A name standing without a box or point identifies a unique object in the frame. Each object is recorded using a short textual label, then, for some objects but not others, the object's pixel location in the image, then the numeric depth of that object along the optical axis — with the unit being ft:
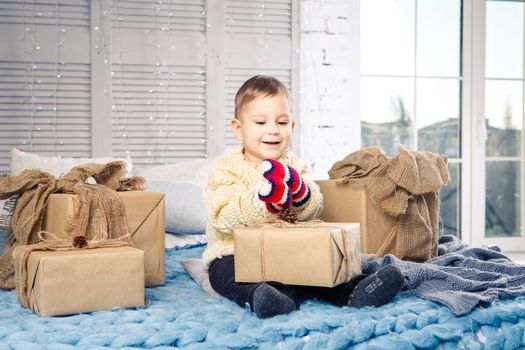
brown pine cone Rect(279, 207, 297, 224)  4.99
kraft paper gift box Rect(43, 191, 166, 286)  5.56
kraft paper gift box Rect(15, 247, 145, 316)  4.43
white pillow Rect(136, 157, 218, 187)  8.70
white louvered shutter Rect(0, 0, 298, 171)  9.55
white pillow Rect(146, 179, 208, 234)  7.93
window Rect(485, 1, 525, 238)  12.28
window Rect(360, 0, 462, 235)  11.73
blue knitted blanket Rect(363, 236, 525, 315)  4.58
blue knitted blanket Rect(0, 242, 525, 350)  3.81
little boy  4.58
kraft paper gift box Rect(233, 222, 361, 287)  4.54
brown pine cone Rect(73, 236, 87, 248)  4.82
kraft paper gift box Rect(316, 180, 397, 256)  6.36
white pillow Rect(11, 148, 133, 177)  8.12
